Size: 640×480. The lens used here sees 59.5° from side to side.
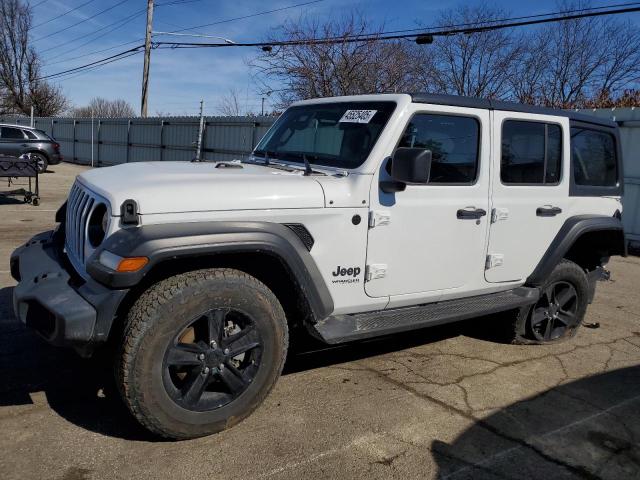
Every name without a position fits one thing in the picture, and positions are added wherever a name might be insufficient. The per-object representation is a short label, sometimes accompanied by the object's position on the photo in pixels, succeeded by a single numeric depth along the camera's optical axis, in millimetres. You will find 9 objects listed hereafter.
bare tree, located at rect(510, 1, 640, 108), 27875
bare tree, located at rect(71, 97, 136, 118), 69619
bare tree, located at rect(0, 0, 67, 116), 48384
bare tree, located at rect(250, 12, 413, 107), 19641
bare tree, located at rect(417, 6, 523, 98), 27547
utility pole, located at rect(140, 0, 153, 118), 25719
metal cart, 10555
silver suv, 18359
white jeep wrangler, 2766
